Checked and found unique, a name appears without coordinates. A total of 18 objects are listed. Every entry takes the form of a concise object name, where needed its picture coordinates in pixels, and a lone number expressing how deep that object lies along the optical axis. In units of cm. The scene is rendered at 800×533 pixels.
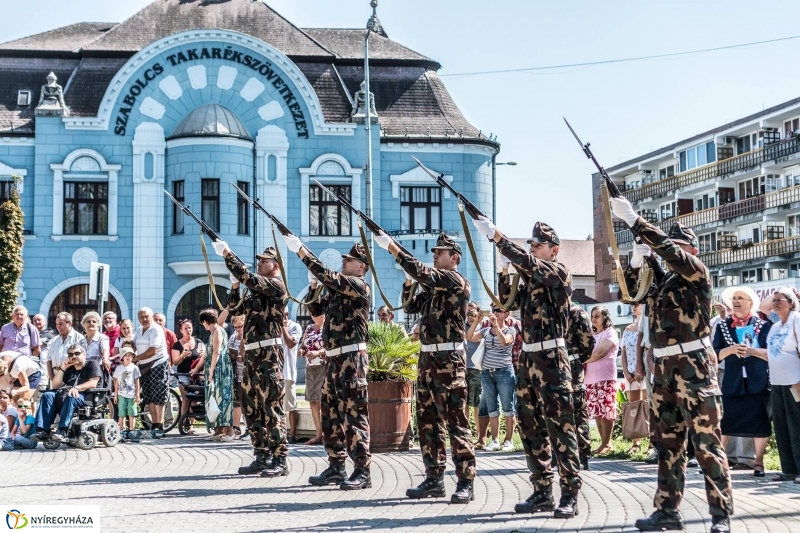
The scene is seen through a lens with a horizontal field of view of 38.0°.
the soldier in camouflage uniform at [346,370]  1091
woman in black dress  1173
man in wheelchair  1595
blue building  3547
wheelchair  1571
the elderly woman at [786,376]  1115
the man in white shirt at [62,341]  1703
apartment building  5631
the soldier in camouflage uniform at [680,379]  809
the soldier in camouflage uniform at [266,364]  1187
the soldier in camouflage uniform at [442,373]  990
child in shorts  1689
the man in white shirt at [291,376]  1619
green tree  3350
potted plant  1472
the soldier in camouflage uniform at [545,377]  898
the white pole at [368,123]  3509
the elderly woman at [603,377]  1365
